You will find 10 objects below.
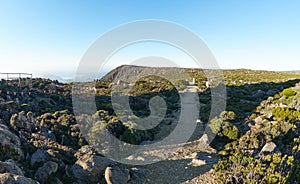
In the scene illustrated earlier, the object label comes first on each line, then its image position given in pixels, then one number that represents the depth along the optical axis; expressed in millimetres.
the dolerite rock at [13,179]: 3523
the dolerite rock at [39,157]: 5516
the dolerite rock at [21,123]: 7863
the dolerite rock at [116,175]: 5027
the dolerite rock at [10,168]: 4215
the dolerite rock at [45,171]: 4875
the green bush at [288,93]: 17614
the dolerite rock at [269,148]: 6688
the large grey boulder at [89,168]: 5193
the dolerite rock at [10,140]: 5598
